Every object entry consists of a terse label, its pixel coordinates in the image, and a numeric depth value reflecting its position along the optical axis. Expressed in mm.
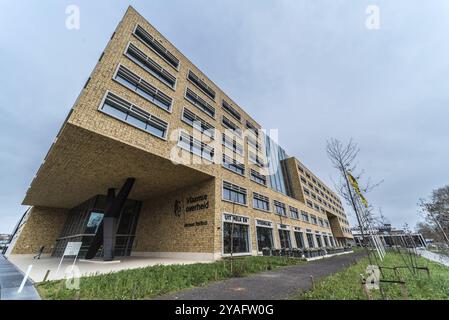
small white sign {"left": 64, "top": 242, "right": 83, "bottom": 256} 7590
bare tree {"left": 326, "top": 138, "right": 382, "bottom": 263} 9977
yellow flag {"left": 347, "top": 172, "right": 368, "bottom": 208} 9580
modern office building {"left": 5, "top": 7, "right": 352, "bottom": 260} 12109
